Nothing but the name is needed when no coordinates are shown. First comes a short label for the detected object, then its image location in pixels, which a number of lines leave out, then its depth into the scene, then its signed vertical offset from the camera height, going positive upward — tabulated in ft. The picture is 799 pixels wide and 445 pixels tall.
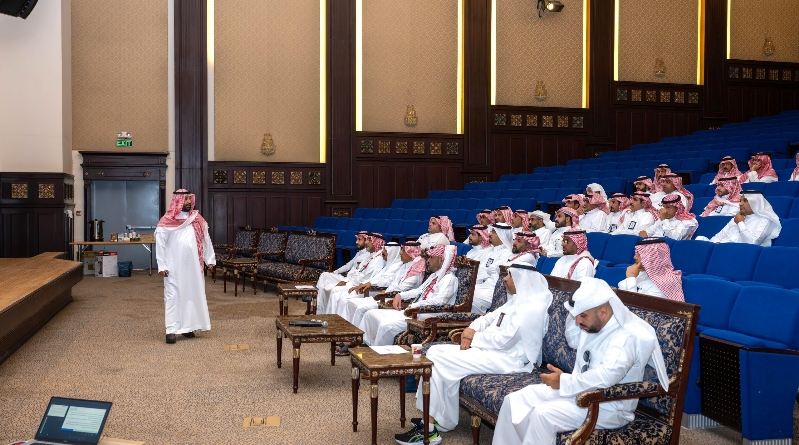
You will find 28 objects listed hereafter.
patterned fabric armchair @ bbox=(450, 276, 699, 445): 8.99 -2.51
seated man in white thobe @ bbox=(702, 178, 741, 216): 21.54 +0.46
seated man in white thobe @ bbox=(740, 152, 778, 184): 24.68 +1.48
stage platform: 16.55 -2.31
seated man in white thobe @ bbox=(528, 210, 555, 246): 24.43 -0.56
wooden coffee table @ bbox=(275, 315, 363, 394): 14.52 -2.63
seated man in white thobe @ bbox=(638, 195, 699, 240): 21.25 -0.30
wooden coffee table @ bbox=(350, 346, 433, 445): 11.35 -2.61
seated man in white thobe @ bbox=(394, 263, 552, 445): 11.78 -2.46
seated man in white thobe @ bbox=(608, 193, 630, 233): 25.52 +0.07
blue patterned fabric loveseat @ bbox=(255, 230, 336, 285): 28.14 -2.07
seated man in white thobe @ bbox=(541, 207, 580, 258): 22.08 -0.49
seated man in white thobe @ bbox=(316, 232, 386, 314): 22.02 -1.93
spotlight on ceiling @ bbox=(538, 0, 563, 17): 42.06 +12.48
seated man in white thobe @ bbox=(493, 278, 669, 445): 9.19 -2.17
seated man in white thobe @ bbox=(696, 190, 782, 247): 18.45 -0.28
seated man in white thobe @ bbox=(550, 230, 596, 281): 15.98 -1.03
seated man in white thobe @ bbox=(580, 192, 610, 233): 26.27 -0.12
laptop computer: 7.86 -2.44
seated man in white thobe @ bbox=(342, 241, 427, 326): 18.44 -1.89
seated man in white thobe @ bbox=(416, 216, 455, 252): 21.58 -0.72
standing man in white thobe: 20.08 -1.69
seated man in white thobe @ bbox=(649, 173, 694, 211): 24.30 +0.81
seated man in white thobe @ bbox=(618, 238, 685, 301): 13.56 -1.21
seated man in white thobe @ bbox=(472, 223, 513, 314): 18.18 -1.50
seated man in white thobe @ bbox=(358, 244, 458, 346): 16.24 -2.10
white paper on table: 12.52 -2.53
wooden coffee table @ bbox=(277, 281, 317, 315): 20.75 -2.50
